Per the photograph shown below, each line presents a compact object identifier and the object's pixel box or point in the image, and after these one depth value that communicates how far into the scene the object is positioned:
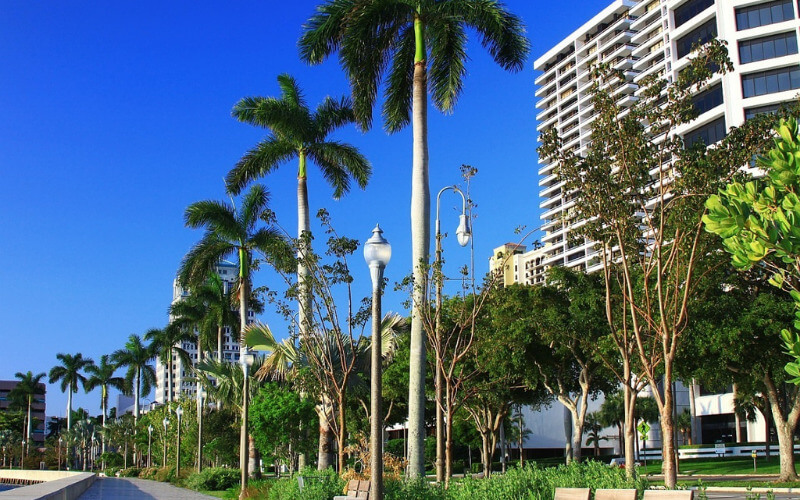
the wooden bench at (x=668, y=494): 9.14
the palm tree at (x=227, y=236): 37.94
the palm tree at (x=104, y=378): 115.38
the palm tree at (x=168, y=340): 70.31
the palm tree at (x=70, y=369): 117.62
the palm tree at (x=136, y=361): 87.56
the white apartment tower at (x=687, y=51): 72.31
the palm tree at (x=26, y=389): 131.88
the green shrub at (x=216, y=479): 37.00
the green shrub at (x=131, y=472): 74.50
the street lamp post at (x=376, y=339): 12.20
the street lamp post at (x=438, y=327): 23.52
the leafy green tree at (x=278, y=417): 32.50
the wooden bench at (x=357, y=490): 16.72
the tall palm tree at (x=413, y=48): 21.67
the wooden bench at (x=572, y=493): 10.45
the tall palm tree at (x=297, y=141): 32.44
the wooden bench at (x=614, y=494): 9.90
